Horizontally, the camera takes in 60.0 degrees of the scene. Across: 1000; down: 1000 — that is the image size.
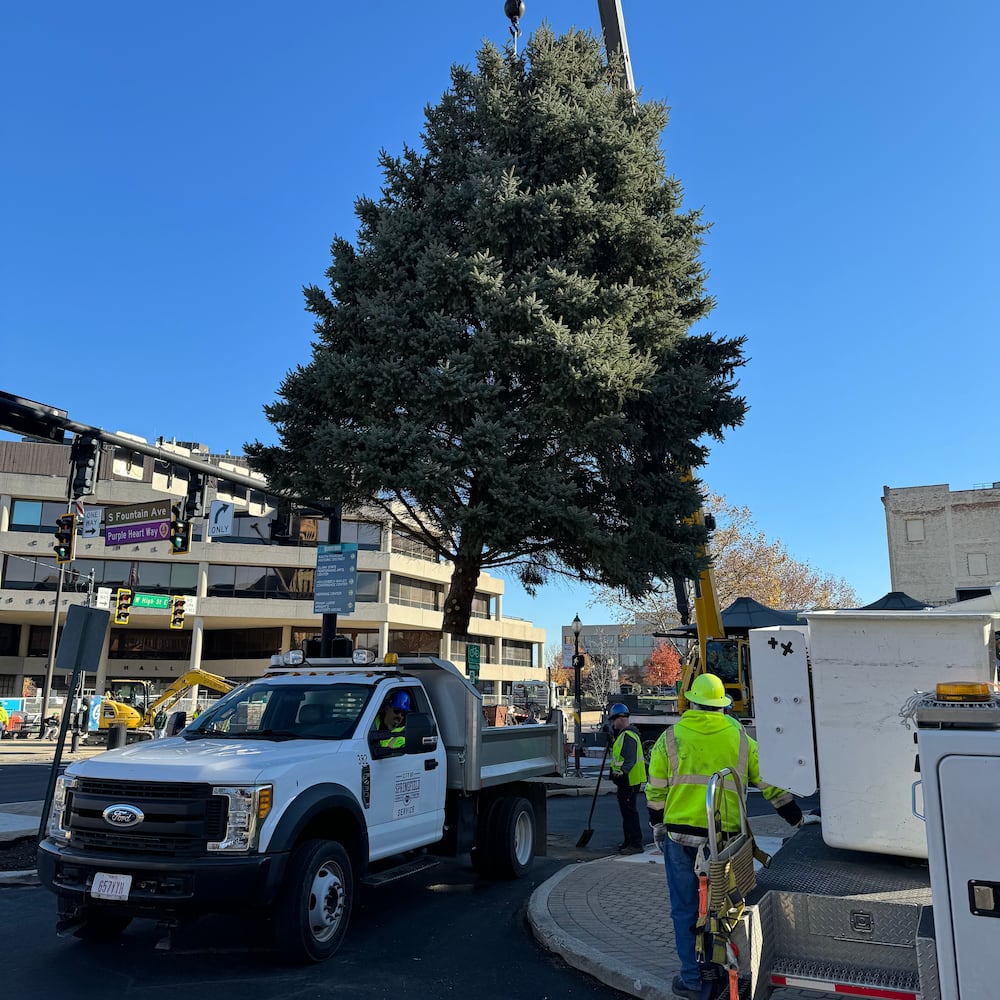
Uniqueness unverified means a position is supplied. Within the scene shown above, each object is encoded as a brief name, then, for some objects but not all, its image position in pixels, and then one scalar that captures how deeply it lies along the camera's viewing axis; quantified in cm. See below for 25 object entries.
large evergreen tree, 1345
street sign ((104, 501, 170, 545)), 1767
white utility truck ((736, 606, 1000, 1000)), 335
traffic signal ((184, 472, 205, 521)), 1533
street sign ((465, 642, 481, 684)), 1568
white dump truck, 562
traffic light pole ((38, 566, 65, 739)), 3459
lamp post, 2136
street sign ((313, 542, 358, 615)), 1532
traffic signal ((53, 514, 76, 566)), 1753
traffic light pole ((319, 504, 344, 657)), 1533
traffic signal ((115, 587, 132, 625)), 2711
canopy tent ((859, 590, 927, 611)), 1811
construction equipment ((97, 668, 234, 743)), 2892
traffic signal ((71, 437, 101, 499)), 1345
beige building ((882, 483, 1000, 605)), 4653
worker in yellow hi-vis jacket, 504
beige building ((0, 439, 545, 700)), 5038
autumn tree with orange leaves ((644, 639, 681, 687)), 7481
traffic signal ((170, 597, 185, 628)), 3200
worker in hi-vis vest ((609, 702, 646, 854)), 1062
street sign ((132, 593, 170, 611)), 2956
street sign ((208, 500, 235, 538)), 1588
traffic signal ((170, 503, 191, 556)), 1683
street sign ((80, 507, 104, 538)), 1997
